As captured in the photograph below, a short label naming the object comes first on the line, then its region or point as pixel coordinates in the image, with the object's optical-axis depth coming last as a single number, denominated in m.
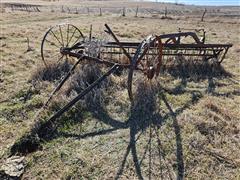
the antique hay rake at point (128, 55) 3.35
